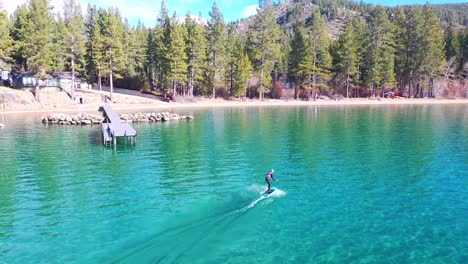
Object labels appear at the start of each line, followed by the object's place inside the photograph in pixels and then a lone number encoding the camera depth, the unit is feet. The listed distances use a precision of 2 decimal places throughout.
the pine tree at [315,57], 342.85
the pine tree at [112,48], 286.25
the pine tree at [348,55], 347.15
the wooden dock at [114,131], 128.29
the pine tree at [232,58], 343.85
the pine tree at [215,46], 334.03
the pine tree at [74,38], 271.90
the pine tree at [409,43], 368.48
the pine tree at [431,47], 362.33
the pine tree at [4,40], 225.56
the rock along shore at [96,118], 186.70
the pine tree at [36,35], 243.81
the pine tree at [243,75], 331.45
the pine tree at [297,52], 346.54
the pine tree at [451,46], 406.82
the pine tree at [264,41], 345.51
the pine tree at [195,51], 320.09
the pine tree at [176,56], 304.91
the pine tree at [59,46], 272.72
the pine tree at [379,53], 358.43
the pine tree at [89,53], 332.62
